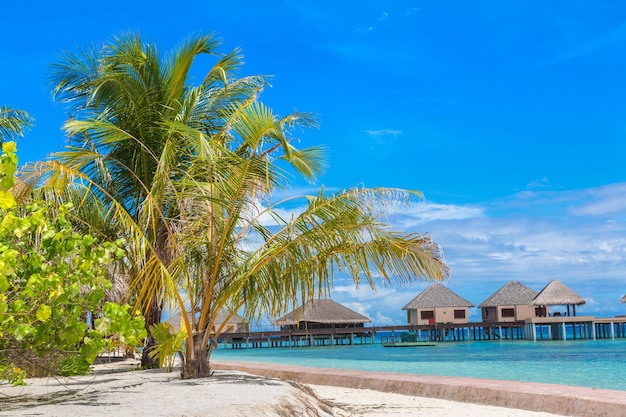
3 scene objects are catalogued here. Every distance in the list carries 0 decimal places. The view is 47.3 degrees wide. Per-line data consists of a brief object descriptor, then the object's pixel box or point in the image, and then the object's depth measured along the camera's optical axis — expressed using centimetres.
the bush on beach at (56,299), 582
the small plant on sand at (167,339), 947
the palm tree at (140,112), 1217
